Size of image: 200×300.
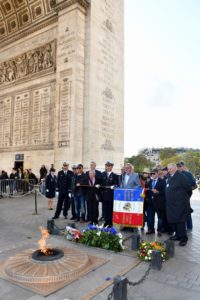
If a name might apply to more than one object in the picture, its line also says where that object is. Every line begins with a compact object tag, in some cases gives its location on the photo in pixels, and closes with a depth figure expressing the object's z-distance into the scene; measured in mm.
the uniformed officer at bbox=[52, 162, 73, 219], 9984
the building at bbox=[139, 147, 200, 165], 164450
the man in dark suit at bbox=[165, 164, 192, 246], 6762
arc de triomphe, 16875
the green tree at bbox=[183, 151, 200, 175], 81688
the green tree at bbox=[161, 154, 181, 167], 93812
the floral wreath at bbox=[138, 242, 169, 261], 5348
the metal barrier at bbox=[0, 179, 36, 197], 16484
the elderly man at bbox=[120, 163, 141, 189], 8055
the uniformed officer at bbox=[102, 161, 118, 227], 8633
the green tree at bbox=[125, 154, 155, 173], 78581
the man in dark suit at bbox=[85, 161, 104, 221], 9188
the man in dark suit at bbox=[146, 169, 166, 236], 7979
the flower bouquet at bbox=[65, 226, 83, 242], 6580
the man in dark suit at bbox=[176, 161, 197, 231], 8336
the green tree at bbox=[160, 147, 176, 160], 110738
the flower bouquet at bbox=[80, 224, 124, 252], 6012
